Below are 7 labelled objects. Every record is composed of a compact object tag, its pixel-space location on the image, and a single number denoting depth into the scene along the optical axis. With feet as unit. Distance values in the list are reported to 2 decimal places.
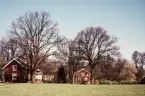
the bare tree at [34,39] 215.92
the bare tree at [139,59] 398.21
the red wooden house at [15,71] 263.90
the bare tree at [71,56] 260.21
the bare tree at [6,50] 273.95
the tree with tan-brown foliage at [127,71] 329.11
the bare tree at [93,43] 250.16
